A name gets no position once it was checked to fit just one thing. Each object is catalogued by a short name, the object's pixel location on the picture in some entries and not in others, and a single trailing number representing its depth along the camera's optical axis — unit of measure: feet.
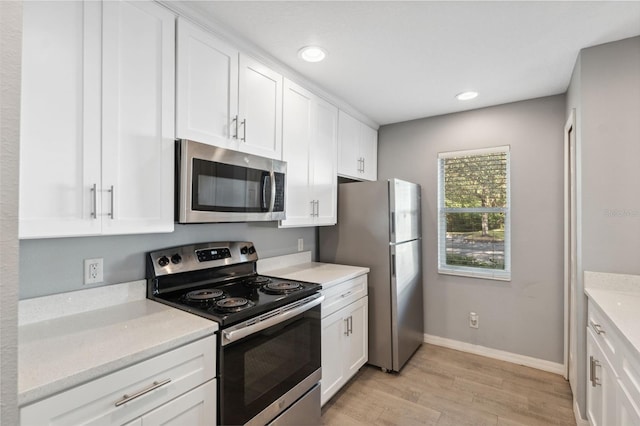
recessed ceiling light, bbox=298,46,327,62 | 6.55
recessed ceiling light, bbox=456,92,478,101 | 8.90
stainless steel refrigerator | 8.72
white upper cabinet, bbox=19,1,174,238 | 3.67
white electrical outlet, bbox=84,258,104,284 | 4.85
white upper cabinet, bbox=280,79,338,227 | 7.58
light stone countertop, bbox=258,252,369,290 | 7.38
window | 9.88
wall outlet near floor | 10.08
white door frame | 7.93
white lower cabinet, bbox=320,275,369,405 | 7.06
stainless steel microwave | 5.19
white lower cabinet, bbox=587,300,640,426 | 3.78
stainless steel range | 4.60
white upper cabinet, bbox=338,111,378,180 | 9.70
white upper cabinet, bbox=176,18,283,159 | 5.28
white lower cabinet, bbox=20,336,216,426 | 3.01
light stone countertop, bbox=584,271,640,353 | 4.15
